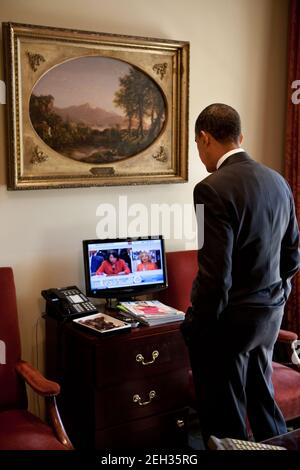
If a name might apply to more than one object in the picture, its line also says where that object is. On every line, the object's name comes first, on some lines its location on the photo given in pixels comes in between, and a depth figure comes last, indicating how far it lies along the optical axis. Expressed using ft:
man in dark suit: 6.75
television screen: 9.20
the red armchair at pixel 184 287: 9.32
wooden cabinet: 8.12
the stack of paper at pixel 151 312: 8.76
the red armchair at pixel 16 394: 6.99
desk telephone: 8.66
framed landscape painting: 8.66
